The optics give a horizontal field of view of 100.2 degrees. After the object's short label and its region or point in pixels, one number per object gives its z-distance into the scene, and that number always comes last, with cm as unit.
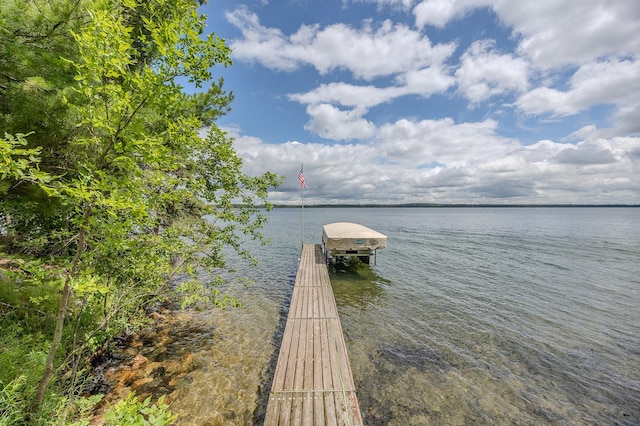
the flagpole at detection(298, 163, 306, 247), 2055
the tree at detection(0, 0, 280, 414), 248
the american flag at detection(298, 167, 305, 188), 2055
